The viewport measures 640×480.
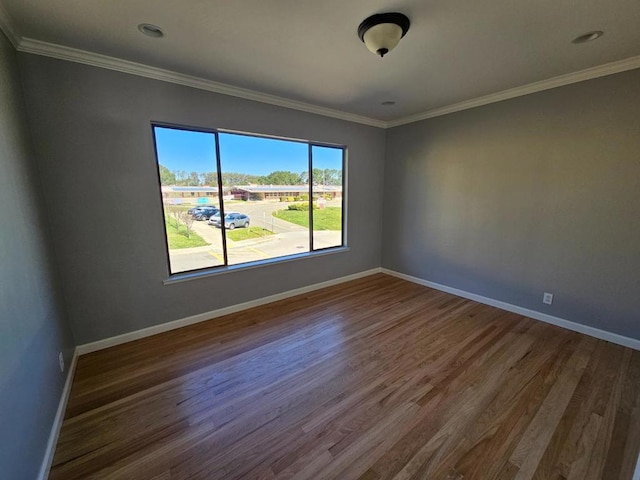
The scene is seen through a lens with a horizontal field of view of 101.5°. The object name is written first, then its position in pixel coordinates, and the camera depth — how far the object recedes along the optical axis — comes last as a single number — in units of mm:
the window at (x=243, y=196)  2785
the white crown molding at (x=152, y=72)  1997
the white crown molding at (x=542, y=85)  2316
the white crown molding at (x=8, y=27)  1639
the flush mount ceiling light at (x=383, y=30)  1698
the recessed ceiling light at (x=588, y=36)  1895
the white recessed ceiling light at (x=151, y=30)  1819
